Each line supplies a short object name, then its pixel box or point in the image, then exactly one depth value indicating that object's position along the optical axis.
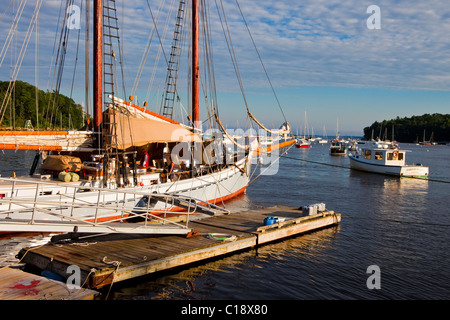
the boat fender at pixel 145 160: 25.44
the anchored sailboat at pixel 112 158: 19.97
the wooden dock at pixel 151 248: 12.59
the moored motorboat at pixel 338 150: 109.31
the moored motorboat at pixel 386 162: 54.16
